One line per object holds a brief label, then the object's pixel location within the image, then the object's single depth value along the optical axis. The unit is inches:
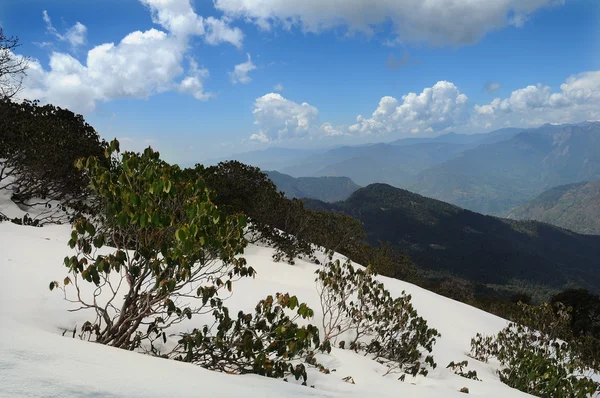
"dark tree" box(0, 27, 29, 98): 535.4
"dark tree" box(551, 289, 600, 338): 1072.2
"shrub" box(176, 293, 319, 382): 174.9
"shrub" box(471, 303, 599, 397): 288.7
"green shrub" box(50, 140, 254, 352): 161.6
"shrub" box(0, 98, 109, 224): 626.8
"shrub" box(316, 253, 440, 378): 306.7
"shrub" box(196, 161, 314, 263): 746.8
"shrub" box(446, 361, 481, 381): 311.6
